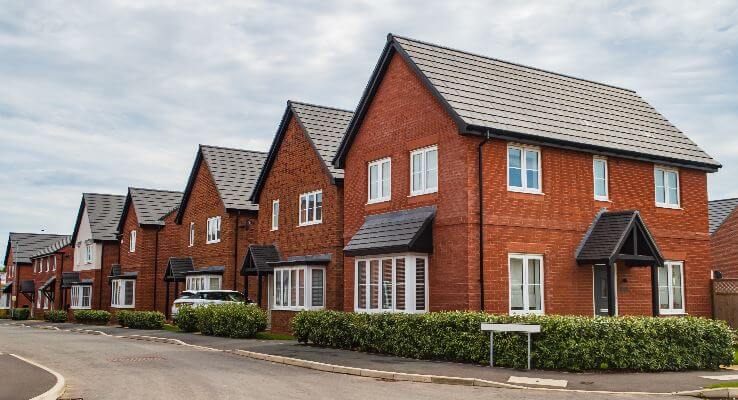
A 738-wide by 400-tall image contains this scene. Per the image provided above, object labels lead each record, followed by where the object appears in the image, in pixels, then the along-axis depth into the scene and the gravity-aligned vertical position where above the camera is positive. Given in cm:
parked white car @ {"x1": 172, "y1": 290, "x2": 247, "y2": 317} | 3397 -92
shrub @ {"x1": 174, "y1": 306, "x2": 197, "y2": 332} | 3177 -176
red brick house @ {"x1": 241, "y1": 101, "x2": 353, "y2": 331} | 2822 +245
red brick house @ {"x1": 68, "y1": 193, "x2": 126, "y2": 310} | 5275 +190
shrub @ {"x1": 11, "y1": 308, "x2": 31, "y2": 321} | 6612 -323
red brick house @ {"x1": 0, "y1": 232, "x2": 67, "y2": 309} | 7469 +113
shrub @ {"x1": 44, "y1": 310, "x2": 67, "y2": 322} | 5352 -279
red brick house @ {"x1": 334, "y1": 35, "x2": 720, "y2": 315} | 2081 +252
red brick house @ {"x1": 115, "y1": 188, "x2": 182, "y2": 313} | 4644 +168
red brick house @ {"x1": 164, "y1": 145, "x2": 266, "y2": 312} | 3728 +308
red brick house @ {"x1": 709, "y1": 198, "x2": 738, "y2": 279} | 3653 +182
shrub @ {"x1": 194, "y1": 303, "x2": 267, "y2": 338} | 2789 -160
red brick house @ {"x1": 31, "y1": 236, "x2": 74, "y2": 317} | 6081 +38
